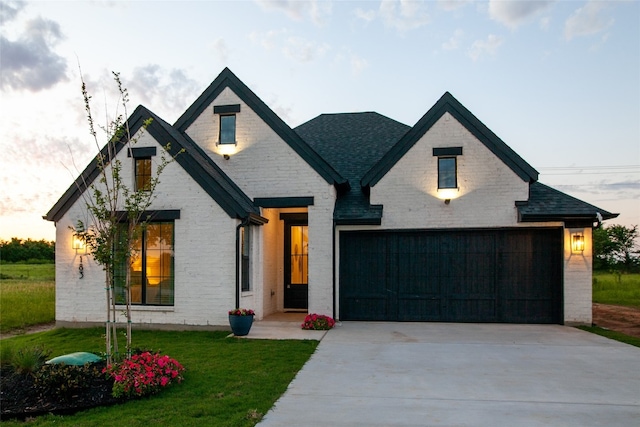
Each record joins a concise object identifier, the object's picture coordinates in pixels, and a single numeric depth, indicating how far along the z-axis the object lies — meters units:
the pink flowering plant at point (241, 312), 10.20
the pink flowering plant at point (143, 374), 5.89
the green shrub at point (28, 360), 6.59
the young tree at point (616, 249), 29.22
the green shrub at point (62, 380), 5.92
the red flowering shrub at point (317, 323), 11.20
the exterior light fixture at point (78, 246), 11.79
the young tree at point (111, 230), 6.67
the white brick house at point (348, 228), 11.41
